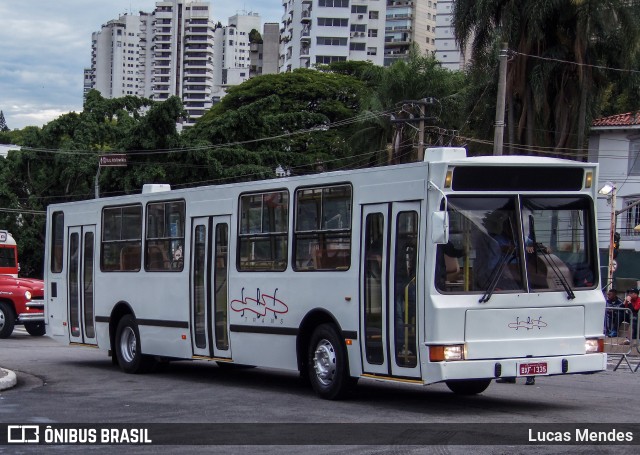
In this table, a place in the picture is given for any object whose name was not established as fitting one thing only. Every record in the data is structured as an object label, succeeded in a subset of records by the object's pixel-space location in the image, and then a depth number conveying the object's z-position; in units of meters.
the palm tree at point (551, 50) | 40.78
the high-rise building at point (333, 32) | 112.25
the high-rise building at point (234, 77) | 198.12
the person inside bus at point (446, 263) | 11.73
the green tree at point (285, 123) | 51.56
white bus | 11.81
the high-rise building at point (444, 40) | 135.62
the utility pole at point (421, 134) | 39.43
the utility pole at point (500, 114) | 32.00
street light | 29.06
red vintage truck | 26.84
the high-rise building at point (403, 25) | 134.12
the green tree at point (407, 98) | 52.31
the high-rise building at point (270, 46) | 134.62
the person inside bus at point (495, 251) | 11.93
